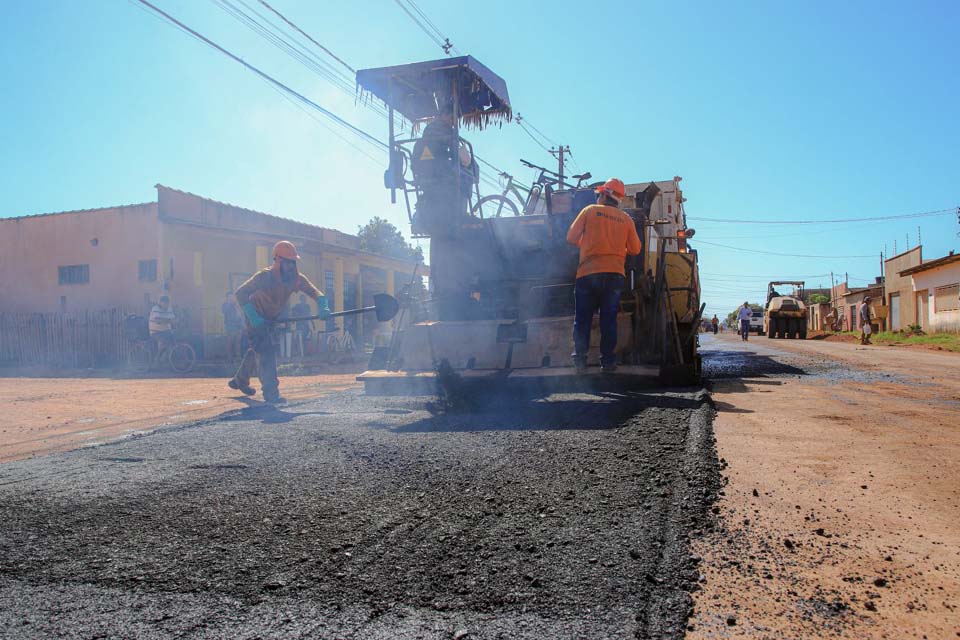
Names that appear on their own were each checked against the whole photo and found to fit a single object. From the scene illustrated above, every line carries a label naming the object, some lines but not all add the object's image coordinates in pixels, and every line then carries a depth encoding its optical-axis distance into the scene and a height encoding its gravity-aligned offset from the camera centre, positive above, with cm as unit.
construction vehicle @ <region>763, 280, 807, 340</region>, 2762 +59
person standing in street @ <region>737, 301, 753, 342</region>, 2388 +52
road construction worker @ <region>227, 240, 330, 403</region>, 619 +43
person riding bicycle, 1202 +42
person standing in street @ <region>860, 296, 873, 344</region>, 2061 +22
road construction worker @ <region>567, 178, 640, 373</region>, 539 +58
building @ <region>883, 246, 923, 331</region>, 3002 +184
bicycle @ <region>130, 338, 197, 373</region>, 1162 -23
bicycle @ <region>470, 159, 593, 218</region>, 720 +167
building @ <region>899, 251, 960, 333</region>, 2500 +145
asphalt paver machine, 582 +65
